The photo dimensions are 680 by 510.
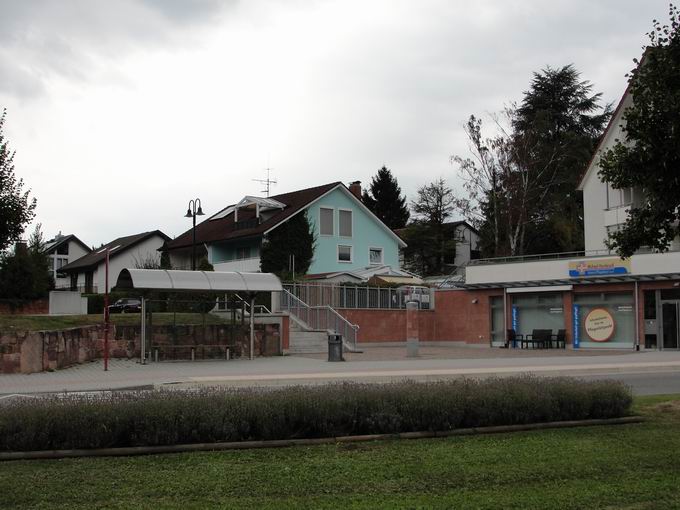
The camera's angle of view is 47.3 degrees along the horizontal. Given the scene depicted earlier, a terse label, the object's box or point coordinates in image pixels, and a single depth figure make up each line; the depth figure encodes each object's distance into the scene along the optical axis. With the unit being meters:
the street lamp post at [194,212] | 38.40
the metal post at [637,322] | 34.62
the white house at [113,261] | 68.19
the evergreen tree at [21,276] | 48.97
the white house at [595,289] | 34.03
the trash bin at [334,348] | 26.53
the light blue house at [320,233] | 52.09
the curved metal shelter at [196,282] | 24.36
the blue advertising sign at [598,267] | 34.84
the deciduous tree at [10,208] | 20.83
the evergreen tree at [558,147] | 53.19
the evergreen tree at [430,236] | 70.44
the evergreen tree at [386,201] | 85.50
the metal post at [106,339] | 22.43
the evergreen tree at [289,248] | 50.28
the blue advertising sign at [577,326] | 37.03
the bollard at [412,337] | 29.97
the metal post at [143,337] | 24.75
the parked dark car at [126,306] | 49.97
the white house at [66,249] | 85.19
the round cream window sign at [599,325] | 35.94
